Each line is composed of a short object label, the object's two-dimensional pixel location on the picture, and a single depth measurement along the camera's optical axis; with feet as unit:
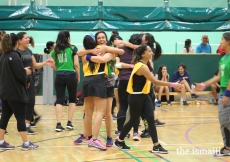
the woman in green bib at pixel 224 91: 26.59
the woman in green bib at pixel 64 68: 37.23
